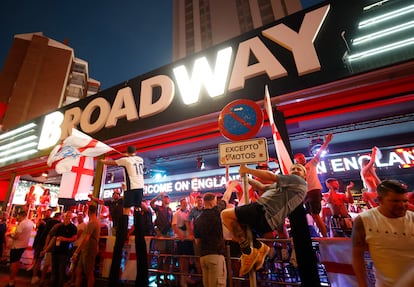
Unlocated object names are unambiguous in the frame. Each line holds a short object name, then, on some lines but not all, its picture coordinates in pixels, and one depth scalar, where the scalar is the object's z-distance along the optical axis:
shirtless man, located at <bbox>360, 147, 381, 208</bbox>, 5.87
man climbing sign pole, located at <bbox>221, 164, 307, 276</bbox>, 2.66
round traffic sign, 3.38
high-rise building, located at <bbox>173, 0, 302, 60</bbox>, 30.83
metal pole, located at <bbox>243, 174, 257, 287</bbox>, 2.59
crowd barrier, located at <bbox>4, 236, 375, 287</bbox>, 3.45
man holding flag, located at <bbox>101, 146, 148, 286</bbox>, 4.86
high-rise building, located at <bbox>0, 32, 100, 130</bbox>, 27.58
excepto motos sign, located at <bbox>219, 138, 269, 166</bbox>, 3.03
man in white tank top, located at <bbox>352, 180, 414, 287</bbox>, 2.14
